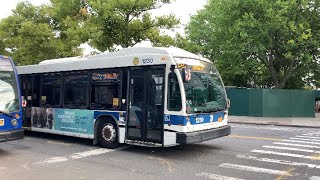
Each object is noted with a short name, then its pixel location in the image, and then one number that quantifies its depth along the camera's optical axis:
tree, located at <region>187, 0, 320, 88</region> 27.98
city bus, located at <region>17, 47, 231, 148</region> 9.82
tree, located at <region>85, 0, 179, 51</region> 24.12
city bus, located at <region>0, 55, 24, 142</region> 10.08
